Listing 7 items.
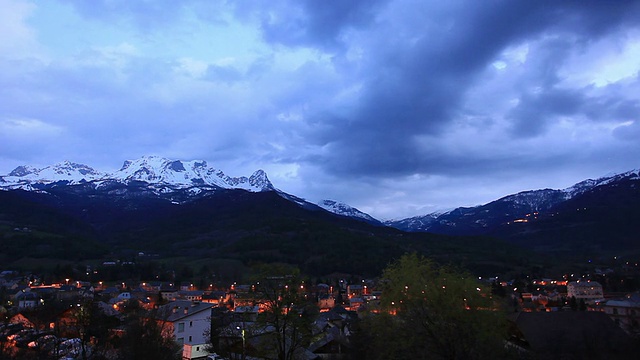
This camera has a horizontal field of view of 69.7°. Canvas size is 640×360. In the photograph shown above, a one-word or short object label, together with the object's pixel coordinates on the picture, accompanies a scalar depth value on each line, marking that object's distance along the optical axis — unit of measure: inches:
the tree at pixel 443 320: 996.6
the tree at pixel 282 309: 1256.8
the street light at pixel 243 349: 1460.1
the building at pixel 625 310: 2410.2
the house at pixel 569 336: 1484.6
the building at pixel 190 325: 1879.9
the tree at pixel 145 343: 1183.6
